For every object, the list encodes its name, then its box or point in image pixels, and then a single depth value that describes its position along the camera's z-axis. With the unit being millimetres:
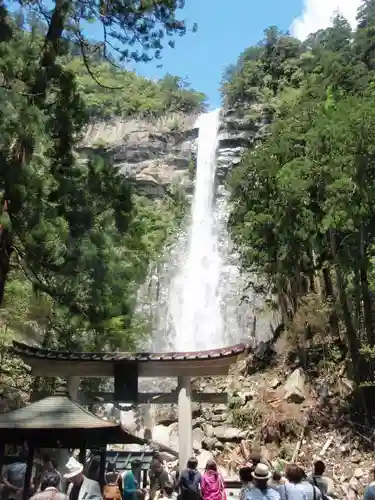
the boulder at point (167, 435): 14508
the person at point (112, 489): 5535
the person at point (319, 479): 4625
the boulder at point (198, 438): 13594
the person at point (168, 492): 6472
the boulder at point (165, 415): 15516
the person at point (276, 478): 5423
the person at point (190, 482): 5707
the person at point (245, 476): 4727
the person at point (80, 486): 5172
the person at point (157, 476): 7566
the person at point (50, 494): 3648
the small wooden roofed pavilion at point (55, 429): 5980
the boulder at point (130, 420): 15686
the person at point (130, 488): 6871
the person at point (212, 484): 5570
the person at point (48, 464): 5862
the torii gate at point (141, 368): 8930
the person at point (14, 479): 6034
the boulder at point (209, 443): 13593
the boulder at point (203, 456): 12594
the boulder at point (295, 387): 14229
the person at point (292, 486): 4160
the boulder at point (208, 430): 14258
